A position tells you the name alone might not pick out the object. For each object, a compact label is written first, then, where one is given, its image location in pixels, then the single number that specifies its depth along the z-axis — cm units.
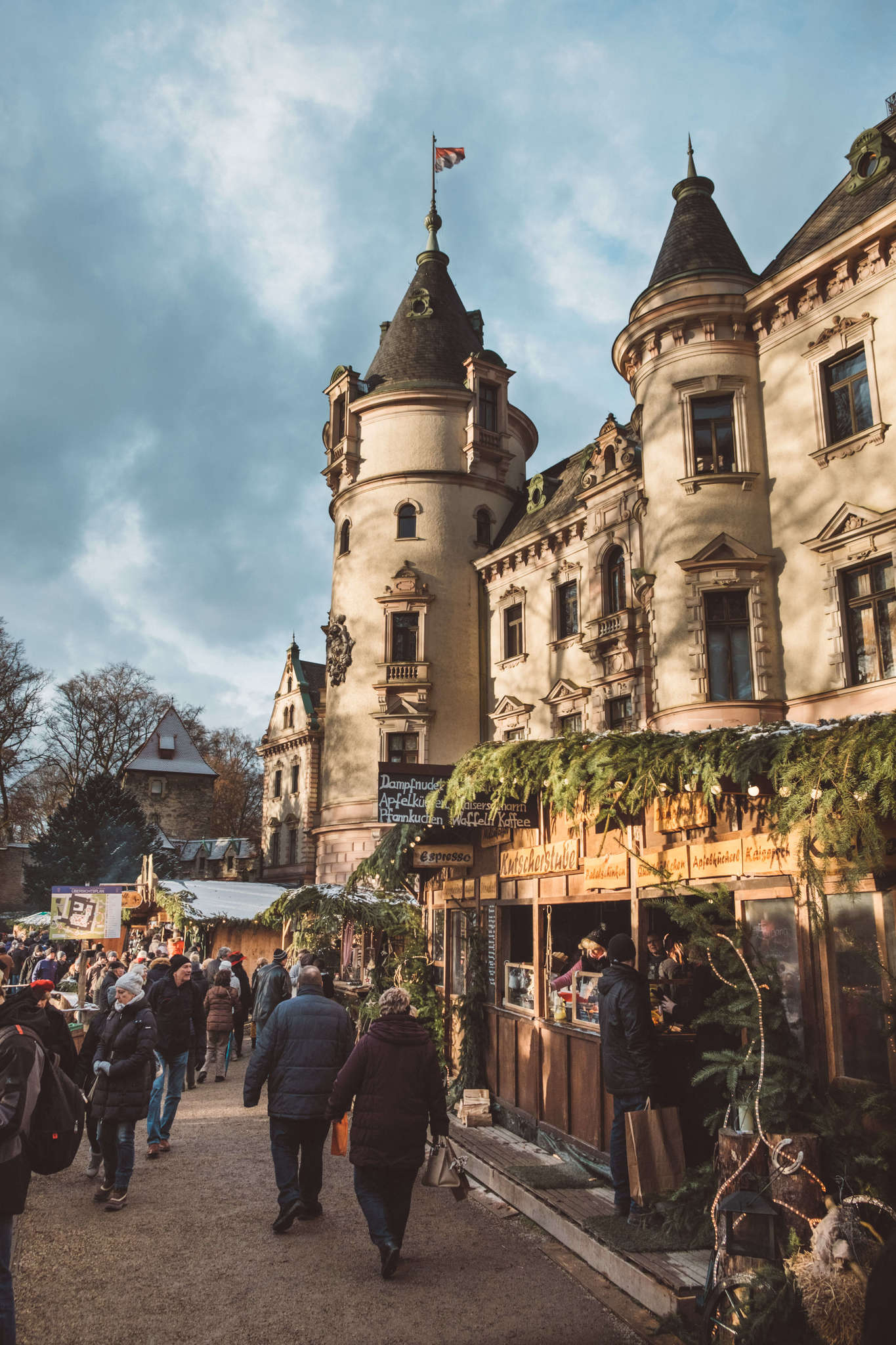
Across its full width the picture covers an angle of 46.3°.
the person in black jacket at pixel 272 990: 1433
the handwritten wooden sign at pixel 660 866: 841
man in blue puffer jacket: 778
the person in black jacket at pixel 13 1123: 514
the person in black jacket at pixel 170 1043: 1043
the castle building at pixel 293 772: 4781
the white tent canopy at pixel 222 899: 2584
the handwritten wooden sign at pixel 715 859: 774
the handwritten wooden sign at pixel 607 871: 926
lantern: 577
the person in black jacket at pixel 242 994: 1819
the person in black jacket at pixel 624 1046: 766
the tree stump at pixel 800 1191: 589
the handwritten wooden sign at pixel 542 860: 1028
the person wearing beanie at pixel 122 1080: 834
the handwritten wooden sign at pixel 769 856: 721
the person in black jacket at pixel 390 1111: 671
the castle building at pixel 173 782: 6028
